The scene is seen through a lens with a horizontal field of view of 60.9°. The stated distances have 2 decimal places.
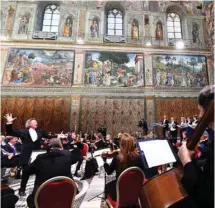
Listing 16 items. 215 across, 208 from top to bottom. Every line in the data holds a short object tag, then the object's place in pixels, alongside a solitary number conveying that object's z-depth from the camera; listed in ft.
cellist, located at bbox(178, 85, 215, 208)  3.28
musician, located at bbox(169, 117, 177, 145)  35.87
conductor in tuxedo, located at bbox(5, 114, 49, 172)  16.33
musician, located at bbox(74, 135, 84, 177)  19.59
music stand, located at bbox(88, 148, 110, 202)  13.39
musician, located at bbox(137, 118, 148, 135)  41.34
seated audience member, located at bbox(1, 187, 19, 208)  7.02
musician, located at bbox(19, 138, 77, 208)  8.48
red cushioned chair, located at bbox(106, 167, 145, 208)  8.16
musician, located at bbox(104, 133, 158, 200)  9.18
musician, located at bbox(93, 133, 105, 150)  27.20
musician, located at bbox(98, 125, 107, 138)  42.27
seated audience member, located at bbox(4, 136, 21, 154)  20.25
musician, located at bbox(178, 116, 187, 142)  29.53
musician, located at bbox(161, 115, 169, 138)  37.50
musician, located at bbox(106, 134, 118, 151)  21.94
